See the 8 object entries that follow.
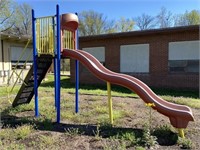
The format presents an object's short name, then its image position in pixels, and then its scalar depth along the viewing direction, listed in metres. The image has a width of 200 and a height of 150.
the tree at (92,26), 35.30
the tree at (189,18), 27.81
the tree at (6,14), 23.27
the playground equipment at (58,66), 3.91
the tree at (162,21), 34.12
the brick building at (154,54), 9.89
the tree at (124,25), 33.12
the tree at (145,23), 39.17
